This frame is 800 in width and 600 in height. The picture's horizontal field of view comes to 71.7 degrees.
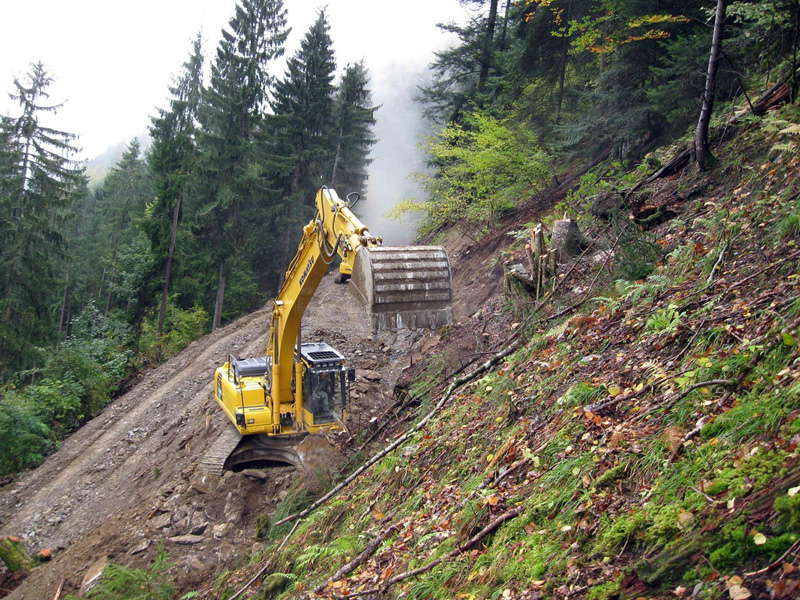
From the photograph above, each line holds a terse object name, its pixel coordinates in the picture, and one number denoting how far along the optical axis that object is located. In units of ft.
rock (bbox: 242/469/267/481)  35.17
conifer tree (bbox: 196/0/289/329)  88.43
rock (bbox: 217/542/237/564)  28.45
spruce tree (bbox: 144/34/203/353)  87.45
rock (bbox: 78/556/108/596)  28.37
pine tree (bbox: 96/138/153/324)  103.35
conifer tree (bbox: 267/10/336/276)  102.99
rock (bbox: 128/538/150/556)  30.17
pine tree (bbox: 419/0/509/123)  74.84
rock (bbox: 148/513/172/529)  32.23
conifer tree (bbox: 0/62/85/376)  75.10
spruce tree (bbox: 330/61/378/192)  109.91
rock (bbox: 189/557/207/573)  28.02
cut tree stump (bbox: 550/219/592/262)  31.50
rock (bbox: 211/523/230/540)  31.12
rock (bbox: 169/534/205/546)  30.48
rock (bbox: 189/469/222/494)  34.53
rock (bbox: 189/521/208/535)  31.35
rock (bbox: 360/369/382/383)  49.04
